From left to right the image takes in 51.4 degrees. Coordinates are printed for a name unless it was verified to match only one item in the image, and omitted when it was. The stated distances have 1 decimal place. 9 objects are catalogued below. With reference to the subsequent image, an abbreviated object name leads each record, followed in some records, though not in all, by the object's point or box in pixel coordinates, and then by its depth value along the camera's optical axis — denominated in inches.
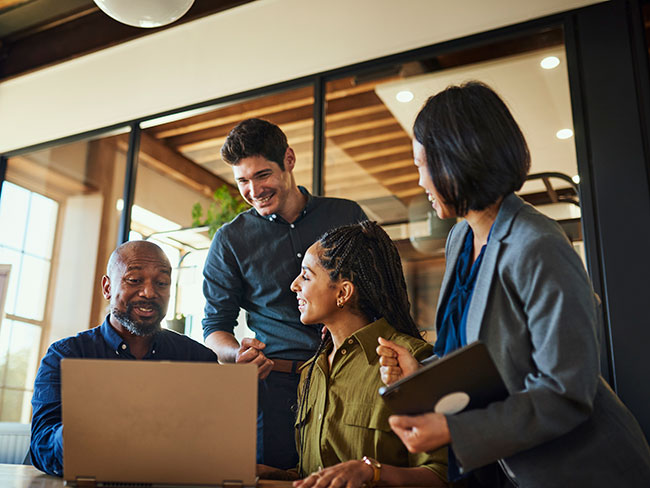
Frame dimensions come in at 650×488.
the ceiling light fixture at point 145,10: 91.9
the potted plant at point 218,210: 150.9
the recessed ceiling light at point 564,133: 111.3
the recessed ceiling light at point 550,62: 116.0
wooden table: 50.7
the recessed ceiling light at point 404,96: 128.7
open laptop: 45.7
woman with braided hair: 59.6
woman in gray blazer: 42.9
